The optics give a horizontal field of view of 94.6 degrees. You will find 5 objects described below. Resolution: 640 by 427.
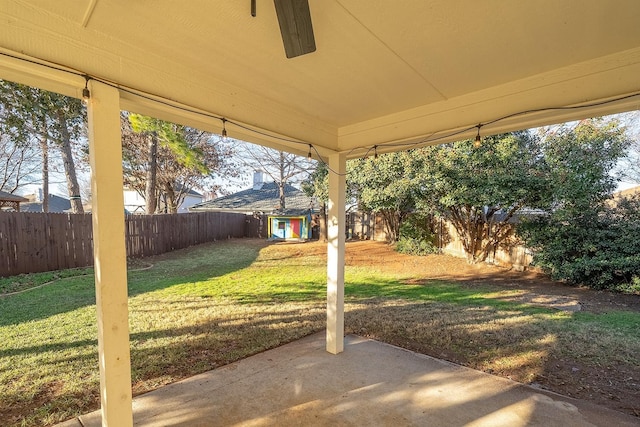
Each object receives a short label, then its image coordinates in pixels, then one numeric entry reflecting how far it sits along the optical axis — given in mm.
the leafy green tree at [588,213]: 5891
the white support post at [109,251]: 1559
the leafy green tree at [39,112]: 3406
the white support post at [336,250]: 3135
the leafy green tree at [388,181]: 8302
